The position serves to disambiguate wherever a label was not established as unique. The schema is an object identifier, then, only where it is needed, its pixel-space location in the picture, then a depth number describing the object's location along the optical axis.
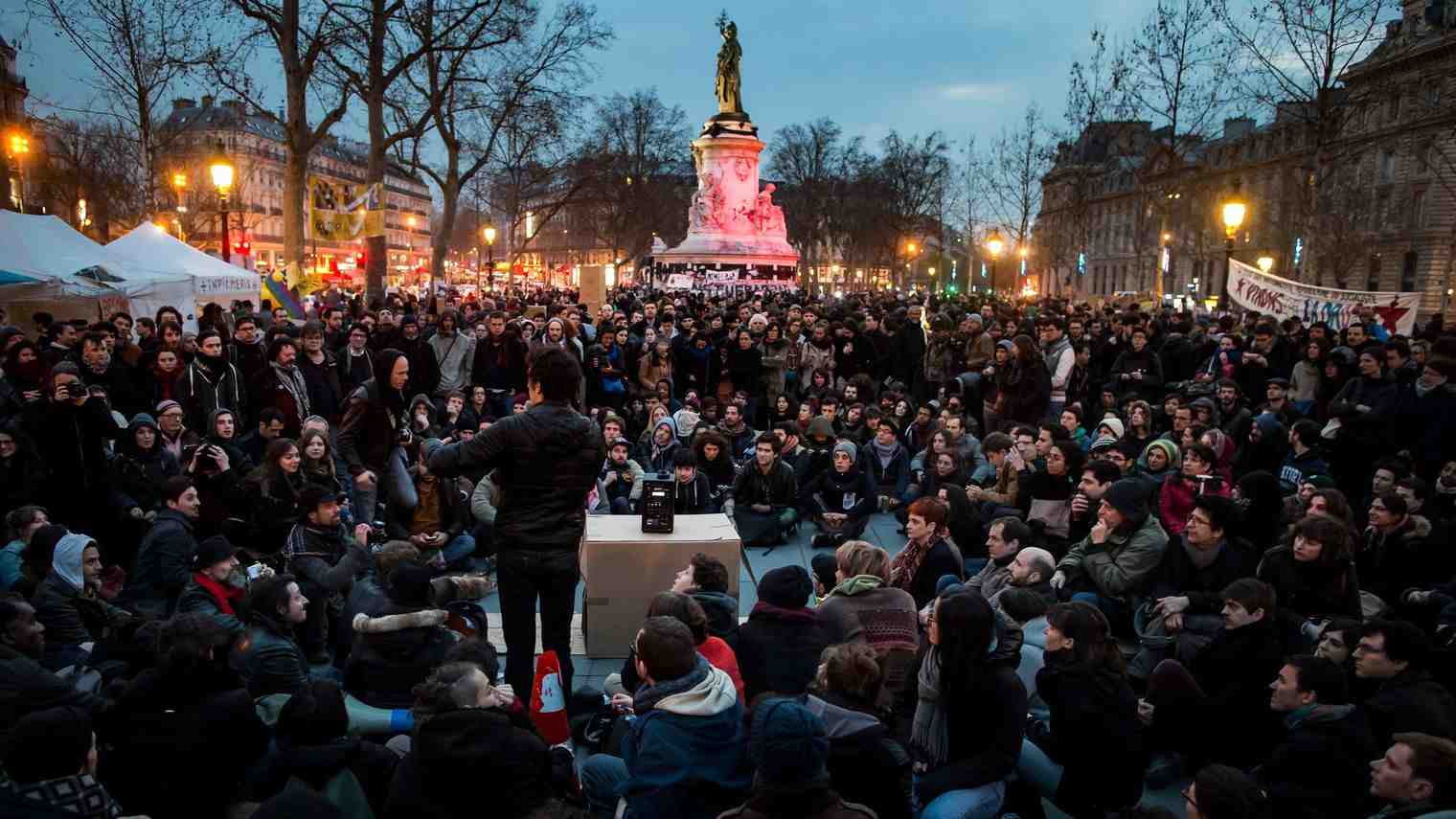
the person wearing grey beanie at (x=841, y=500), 9.14
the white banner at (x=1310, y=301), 14.06
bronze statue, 36.81
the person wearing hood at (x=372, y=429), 7.60
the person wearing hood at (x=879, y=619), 4.77
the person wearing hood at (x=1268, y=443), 8.62
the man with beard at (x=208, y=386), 8.77
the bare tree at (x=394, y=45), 21.73
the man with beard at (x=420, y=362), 11.40
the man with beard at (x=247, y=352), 9.46
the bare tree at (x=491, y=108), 25.69
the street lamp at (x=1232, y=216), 15.61
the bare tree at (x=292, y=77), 19.81
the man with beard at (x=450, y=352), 11.54
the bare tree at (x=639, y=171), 58.28
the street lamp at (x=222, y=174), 15.98
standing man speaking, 4.42
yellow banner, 18.92
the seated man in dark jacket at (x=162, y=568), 5.68
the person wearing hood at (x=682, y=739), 3.48
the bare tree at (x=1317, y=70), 17.78
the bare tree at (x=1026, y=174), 36.28
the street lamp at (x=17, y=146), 27.91
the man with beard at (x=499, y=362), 11.86
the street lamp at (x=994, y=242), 34.34
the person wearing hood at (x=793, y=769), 3.02
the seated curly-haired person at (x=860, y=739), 3.59
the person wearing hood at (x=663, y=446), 9.52
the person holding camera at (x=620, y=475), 9.04
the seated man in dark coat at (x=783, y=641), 4.50
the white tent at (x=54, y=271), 13.50
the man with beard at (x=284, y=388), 8.76
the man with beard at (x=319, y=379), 9.27
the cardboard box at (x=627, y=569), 5.96
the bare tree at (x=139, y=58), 20.78
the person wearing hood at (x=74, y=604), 5.04
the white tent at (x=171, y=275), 14.90
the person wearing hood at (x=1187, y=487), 6.98
